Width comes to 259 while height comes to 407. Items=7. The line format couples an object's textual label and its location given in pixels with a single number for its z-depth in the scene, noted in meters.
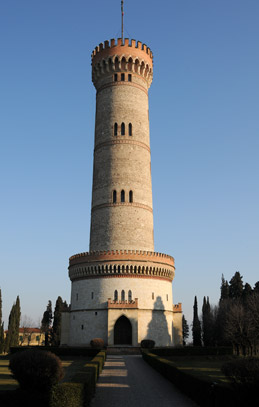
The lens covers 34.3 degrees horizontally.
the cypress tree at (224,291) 80.06
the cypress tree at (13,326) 63.62
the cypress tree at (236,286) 73.79
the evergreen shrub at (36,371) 14.95
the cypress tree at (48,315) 85.03
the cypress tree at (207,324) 70.19
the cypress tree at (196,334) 65.71
